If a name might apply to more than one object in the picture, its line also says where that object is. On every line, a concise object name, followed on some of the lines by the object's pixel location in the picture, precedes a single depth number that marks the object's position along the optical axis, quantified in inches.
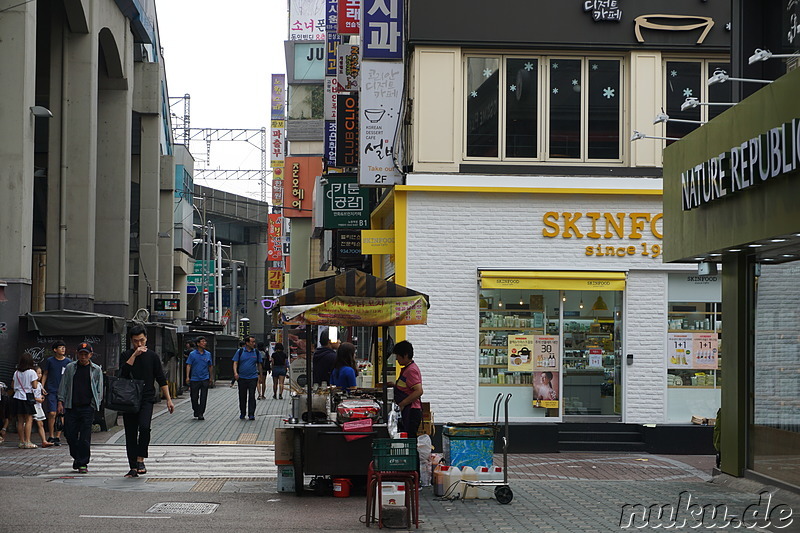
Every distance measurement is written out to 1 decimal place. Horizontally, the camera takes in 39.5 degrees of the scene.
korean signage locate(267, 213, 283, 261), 2915.8
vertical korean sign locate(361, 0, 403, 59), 796.0
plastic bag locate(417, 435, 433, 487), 558.3
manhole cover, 477.7
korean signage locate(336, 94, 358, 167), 909.8
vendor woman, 555.8
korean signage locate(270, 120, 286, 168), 2800.2
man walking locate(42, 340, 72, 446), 789.9
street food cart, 528.7
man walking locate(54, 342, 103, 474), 613.3
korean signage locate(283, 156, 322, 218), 2384.4
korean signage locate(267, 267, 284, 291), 2832.2
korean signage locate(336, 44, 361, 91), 955.3
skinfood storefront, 783.1
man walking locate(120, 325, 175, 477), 587.8
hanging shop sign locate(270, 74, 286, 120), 2906.0
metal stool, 448.1
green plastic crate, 453.4
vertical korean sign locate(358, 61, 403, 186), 799.1
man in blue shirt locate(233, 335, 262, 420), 1002.1
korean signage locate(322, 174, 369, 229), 1007.0
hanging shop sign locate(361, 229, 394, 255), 836.6
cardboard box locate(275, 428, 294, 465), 537.3
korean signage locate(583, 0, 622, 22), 788.0
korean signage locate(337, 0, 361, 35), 924.0
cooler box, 542.3
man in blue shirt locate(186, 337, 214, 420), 1005.8
